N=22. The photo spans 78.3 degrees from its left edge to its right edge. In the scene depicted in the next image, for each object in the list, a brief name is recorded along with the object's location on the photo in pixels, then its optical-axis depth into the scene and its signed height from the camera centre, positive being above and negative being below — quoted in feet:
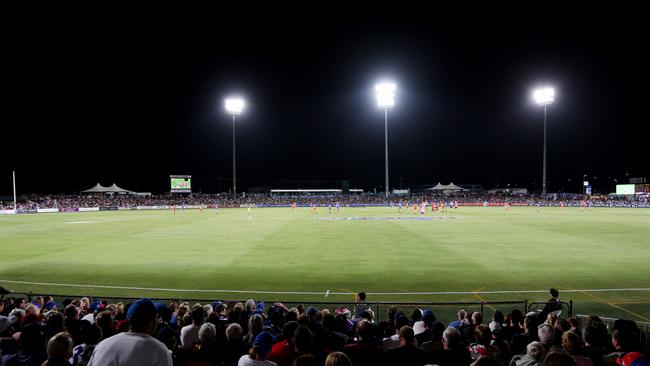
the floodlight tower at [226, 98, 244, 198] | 229.66 +44.63
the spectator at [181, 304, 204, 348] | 20.13 -7.75
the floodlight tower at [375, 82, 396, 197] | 195.93 +43.34
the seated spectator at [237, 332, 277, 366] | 14.02 -6.27
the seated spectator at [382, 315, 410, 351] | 18.66 -7.62
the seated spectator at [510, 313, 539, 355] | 18.52 -7.57
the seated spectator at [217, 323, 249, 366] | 16.85 -7.16
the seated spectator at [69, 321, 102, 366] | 15.61 -6.70
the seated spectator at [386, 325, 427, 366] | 14.25 -6.27
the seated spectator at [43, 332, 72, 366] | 12.87 -5.38
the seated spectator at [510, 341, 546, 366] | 13.65 -6.09
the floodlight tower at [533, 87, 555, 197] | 213.46 +45.62
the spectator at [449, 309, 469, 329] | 23.87 -8.65
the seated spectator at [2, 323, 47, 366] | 15.62 -6.37
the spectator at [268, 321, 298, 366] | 15.55 -6.76
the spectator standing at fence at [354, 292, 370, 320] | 29.70 -9.82
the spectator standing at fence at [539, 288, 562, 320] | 28.00 -8.95
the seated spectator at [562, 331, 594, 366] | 14.65 -6.25
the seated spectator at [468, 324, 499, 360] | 17.15 -7.32
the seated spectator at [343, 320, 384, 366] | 14.65 -6.41
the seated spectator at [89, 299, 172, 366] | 10.35 -4.33
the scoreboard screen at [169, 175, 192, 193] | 299.99 -1.22
